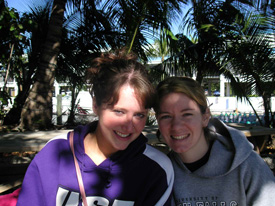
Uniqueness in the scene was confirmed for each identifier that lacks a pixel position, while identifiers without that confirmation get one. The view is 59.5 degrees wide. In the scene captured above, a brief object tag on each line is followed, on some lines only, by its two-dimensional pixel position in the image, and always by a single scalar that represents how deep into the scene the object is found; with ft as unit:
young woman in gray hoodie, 4.74
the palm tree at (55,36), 13.08
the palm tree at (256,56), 16.31
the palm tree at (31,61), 17.61
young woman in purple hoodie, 4.38
